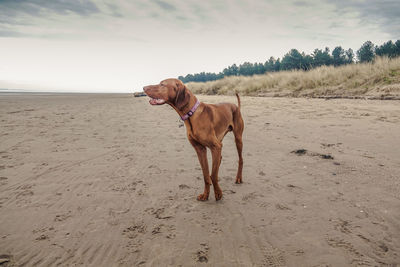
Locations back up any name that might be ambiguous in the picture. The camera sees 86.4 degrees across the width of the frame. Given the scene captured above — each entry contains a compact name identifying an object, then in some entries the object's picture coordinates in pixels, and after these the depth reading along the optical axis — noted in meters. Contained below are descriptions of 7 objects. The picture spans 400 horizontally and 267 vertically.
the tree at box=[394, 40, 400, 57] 48.37
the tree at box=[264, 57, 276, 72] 66.30
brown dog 2.60
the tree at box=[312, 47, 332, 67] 53.67
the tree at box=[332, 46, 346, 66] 60.64
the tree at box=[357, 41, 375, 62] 57.49
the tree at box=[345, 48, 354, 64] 71.81
